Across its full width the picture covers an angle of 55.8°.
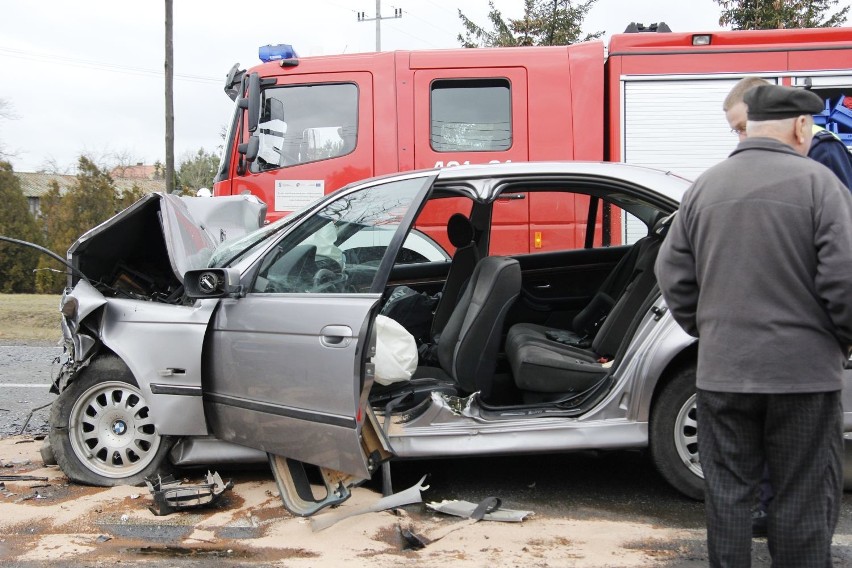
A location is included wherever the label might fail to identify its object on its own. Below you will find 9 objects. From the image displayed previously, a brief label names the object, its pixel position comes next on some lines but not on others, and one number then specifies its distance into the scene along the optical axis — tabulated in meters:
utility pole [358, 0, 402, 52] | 37.16
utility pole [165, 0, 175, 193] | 18.03
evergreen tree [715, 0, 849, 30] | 13.59
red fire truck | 7.07
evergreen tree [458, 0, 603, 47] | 13.48
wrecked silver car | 3.70
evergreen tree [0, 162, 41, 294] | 18.89
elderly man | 2.35
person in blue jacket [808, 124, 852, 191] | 4.01
